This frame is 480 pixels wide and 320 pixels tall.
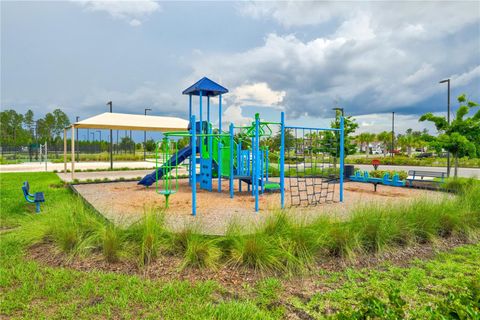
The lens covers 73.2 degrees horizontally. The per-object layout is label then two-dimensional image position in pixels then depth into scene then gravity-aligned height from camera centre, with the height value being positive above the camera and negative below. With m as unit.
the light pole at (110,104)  25.83 +3.75
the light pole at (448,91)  17.18 +3.16
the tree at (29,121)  64.47 +6.05
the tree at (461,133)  12.89 +0.72
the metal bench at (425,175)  12.78 -1.03
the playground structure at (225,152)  8.32 -0.05
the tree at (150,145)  48.30 +0.87
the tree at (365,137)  56.31 +2.38
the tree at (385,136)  57.31 +2.55
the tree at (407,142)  51.57 +1.38
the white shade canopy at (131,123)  15.08 +1.40
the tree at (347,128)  22.54 +1.57
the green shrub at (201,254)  4.14 -1.36
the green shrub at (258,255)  4.11 -1.35
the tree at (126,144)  45.84 +1.01
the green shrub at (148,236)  4.29 -1.18
